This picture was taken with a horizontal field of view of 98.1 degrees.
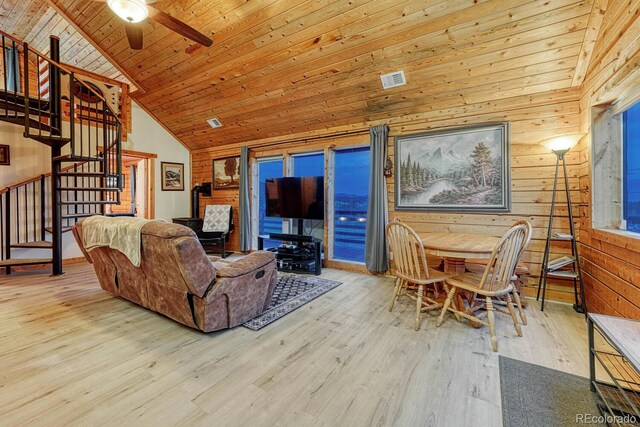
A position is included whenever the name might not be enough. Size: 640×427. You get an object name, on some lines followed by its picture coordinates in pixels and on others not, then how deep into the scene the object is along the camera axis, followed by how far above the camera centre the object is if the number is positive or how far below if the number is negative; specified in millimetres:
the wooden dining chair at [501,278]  2131 -552
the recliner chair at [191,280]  2055 -592
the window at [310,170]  5023 +777
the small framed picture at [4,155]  4320 +864
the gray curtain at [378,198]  4094 +179
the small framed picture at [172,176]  6195 +789
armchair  5887 -208
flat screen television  4516 +226
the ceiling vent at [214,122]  5357 +1717
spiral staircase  3721 +642
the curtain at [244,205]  5652 +108
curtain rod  4437 +1268
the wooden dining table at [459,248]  2350 -331
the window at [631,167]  2295 +371
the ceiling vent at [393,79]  3410 +1648
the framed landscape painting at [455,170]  3393 +532
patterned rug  2585 -999
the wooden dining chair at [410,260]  2443 -459
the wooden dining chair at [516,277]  2312 -623
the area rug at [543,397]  1423 -1068
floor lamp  2754 -378
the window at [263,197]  5812 +334
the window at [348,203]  4773 +124
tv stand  4267 -697
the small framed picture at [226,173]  6055 +840
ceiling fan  2176 +1639
